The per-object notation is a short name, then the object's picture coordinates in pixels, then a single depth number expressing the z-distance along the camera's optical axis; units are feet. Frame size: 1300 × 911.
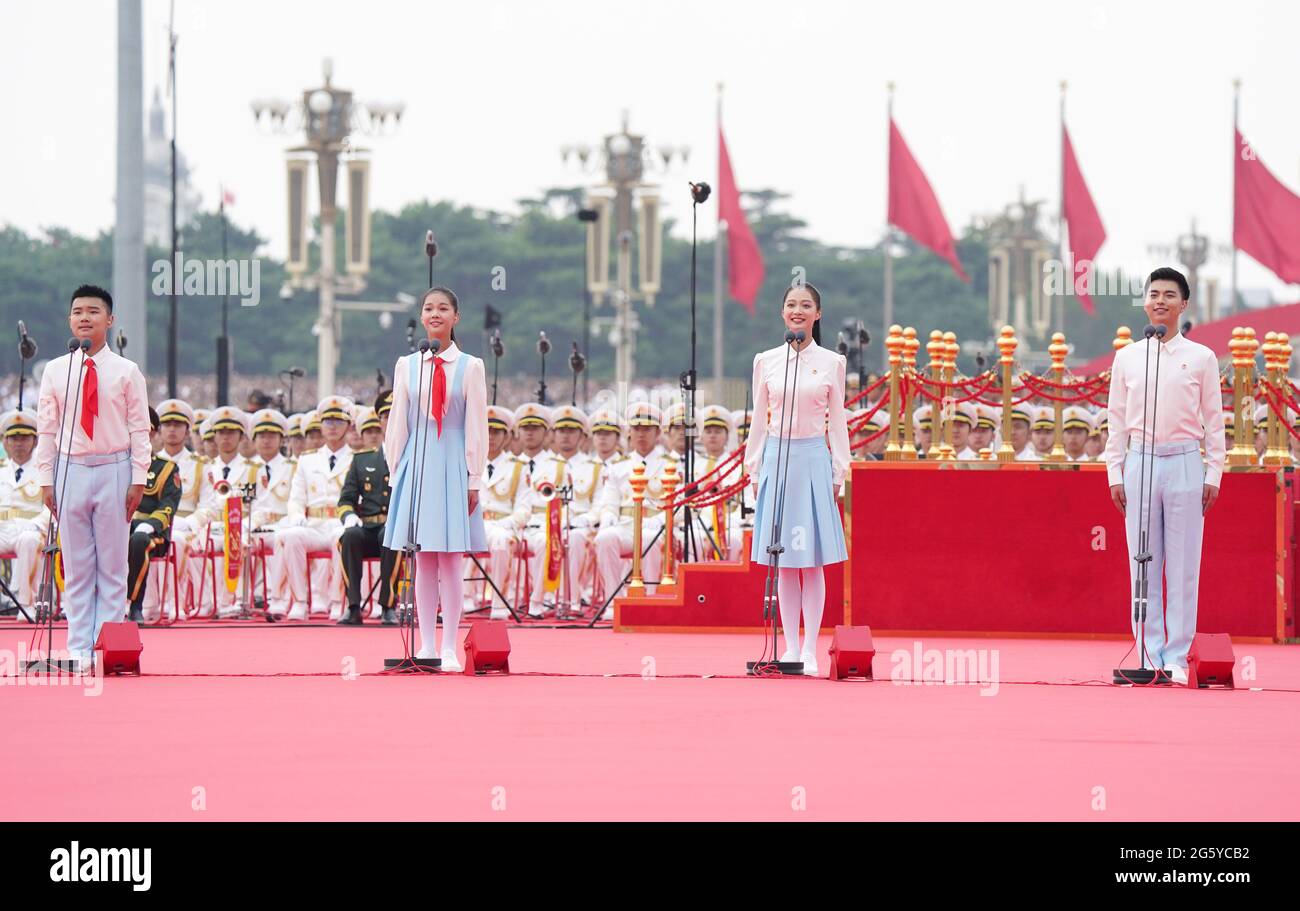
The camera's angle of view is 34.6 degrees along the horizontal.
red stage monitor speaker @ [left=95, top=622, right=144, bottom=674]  29.14
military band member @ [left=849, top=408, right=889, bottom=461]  46.47
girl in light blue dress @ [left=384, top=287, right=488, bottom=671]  29.63
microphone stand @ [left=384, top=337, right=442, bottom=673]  29.58
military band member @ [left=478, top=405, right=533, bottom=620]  47.19
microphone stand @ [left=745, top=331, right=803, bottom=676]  30.30
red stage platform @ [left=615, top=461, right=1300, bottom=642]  38.91
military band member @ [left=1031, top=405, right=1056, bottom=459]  50.24
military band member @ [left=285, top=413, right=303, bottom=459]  49.70
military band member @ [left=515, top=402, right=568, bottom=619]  46.78
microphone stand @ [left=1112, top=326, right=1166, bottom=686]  29.37
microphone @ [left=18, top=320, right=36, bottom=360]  45.27
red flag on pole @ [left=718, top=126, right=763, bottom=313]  106.83
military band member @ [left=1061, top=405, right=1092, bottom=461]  49.67
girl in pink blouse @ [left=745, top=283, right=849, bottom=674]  30.27
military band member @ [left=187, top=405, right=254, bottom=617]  46.91
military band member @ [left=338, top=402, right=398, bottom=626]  43.88
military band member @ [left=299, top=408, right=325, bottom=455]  48.37
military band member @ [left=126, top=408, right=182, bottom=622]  43.11
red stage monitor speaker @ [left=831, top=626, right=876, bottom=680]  29.71
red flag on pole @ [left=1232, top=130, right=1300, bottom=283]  81.46
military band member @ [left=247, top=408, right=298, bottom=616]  47.19
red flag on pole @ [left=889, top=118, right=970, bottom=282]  99.30
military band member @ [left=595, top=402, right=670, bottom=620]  47.11
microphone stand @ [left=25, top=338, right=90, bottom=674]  29.60
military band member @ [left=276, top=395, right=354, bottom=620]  46.32
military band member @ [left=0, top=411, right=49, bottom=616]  45.78
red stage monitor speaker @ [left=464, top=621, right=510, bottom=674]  29.73
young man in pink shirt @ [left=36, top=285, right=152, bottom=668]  29.84
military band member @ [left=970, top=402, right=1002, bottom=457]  48.88
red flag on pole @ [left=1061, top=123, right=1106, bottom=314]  95.61
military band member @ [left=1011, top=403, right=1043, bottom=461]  48.42
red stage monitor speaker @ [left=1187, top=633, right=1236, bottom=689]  28.96
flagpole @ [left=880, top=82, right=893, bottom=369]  118.92
